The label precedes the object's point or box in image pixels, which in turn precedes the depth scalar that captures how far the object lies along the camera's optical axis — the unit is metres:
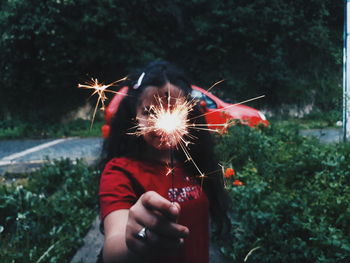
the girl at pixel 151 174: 1.29
